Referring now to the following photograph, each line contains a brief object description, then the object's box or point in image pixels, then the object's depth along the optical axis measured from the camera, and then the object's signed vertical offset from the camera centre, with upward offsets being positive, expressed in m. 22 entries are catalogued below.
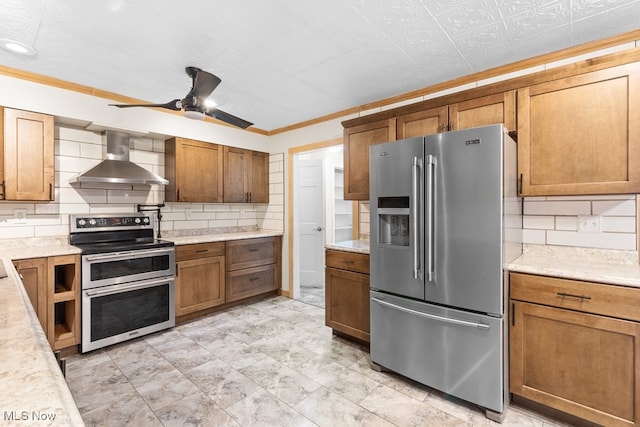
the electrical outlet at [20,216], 2.77 +0.01
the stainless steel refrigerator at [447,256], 1.86 -0.28
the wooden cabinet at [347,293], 2.73 -0.73
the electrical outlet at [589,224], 2.16 -0.07
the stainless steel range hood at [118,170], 2.91 +0.47
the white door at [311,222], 4.97 -0.11
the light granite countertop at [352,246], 2.78 -0.30
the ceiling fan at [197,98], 2.27 +0.91
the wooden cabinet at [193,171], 3.56 +0.55
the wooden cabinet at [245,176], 4.07 +0.56
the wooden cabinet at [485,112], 2.20 +0.78
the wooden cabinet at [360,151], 2.86 +0.63
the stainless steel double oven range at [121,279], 2.67 -0.59
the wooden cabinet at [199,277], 3.33 -0.69
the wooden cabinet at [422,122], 2.51 +0.79
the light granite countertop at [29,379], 0.51 -0.33
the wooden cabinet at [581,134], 1.82 +0.51
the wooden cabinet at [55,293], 2.40 -0.63
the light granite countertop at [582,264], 1.69 -0.32
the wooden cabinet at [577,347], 1.63 -0.76
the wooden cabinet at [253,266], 3.83 -0.67
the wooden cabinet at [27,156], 2.51 +0.51
